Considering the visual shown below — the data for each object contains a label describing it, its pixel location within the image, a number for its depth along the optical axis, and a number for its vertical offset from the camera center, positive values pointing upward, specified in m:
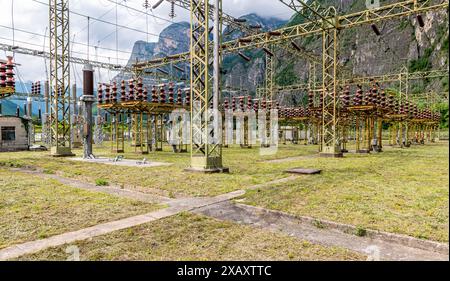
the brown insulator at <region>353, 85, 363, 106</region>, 22.19 +2.71
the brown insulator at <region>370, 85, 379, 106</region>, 21.96 +2.82
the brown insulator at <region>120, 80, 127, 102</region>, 22.36 +3.23
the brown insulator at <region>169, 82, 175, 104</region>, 23.45 +3.08
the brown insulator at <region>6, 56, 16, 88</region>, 14.36 +2.94
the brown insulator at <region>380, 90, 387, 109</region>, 24.09 +2.88
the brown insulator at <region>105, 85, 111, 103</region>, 23.20 +3.27
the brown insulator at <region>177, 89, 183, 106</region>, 24.53 +3.12
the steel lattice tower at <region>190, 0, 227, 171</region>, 12.05 +1.56
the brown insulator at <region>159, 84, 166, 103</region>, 22.34 +3.06
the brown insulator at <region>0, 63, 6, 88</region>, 14.29 +2.88
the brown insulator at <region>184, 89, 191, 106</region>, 25.22 +3.16
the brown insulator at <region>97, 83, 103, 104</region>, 24.17 +3.58
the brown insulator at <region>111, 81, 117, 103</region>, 22.66 +3.12
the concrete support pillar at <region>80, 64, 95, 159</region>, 18.45 +2.17
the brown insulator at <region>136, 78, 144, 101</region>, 21.28 +3.19
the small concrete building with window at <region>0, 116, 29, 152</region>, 27.56 +0.27
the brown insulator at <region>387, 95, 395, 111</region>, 27.77 +3.12
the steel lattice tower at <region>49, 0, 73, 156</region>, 20.69 +3.96
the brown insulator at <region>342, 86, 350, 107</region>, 22.45 +2.78
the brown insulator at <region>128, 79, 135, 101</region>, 21.52 +3.17
